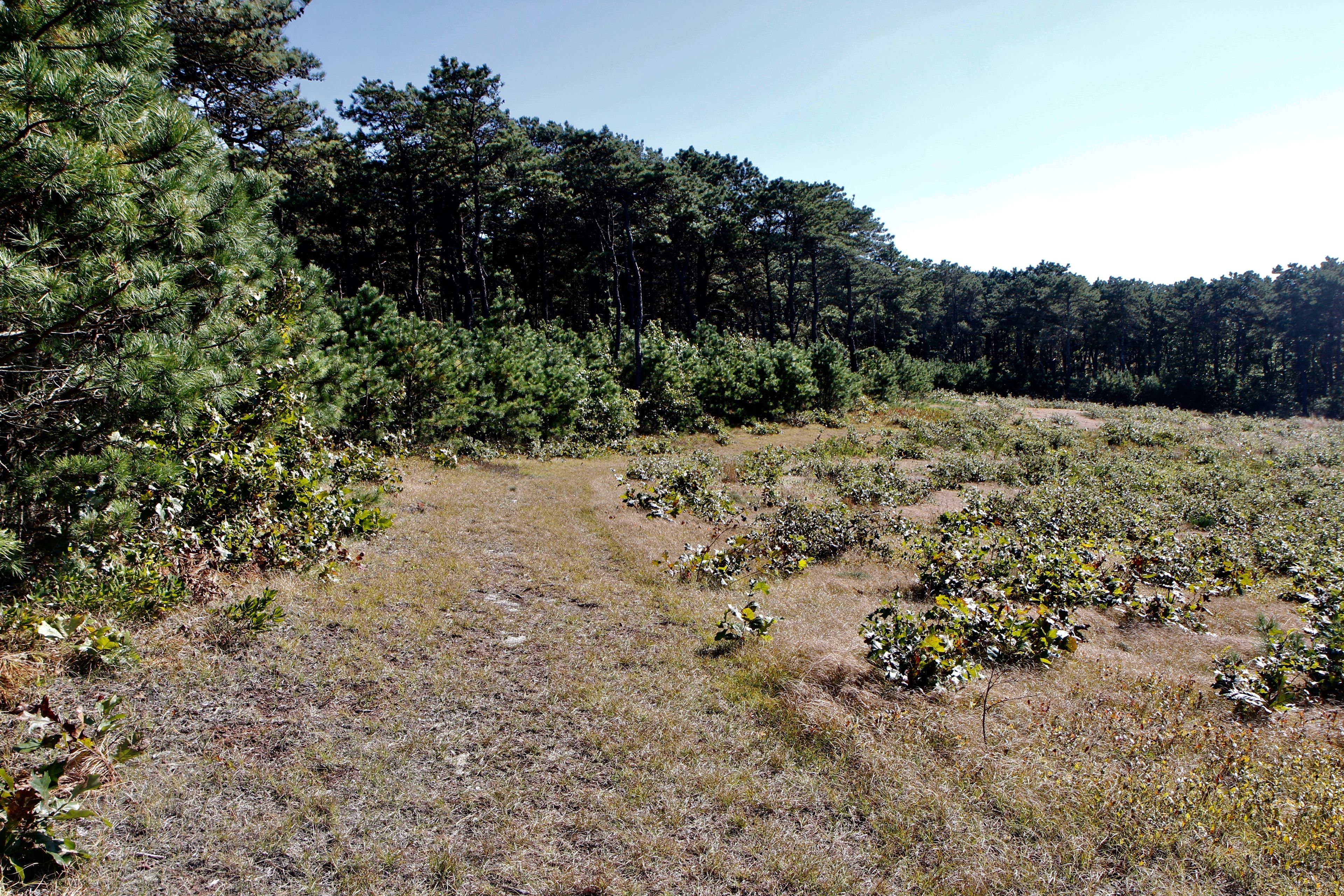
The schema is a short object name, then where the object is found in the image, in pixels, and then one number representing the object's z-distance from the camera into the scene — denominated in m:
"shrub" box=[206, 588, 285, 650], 5.70
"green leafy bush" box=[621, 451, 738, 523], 12.71
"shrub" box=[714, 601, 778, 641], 6.57
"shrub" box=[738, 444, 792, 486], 16.20
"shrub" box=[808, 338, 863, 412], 34.12
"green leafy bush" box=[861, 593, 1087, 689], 5.70
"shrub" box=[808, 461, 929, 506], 14.83
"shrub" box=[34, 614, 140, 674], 4.77
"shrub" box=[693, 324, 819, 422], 29.89
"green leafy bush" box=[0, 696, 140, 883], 2.97
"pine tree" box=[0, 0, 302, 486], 3.75
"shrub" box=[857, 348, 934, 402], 41.03
